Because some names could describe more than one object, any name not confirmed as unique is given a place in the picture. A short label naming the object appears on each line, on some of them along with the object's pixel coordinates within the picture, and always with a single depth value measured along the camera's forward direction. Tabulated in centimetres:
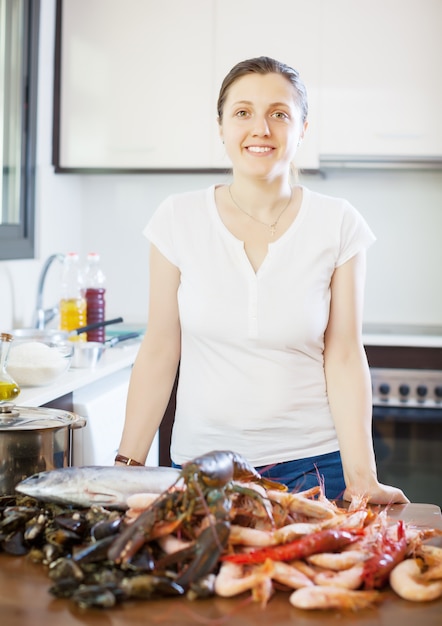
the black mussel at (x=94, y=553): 97
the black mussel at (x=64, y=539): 104
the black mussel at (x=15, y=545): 107
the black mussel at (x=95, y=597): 90
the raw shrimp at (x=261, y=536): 100
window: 311
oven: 320
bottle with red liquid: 324
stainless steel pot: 121
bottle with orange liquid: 306
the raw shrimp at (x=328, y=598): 92
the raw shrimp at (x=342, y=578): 95
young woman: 173
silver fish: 110
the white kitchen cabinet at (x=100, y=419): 250
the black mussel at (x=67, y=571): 95
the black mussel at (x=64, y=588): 93
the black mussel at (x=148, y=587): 92
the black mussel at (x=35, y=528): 107
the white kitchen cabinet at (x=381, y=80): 332
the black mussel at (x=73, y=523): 106
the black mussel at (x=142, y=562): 95
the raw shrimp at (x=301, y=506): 108
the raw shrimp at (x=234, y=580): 93
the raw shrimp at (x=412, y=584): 95
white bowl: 221
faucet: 311
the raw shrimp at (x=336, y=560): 98
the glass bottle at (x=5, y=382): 183
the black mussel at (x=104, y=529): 102
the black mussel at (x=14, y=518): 109
